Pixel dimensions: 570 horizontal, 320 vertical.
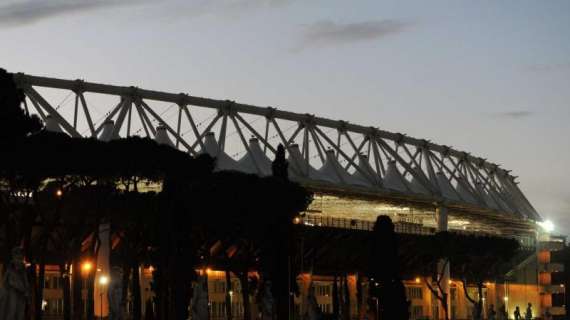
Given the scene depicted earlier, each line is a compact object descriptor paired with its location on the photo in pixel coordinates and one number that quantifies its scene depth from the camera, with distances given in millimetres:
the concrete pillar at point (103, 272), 111625
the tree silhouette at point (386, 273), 89688
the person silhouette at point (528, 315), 134962
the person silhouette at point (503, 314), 145875
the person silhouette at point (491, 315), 122125
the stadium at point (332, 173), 130000
